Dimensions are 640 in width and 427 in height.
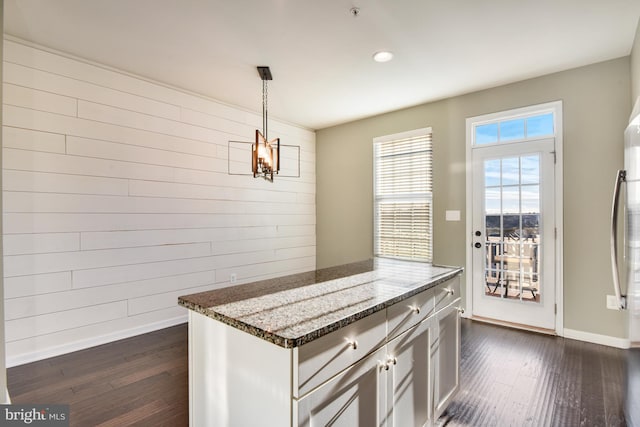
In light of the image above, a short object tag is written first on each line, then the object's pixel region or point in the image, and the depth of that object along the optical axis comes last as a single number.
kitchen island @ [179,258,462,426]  1.05
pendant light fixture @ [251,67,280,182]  2.63
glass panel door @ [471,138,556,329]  3.29
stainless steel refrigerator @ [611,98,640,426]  1.14
